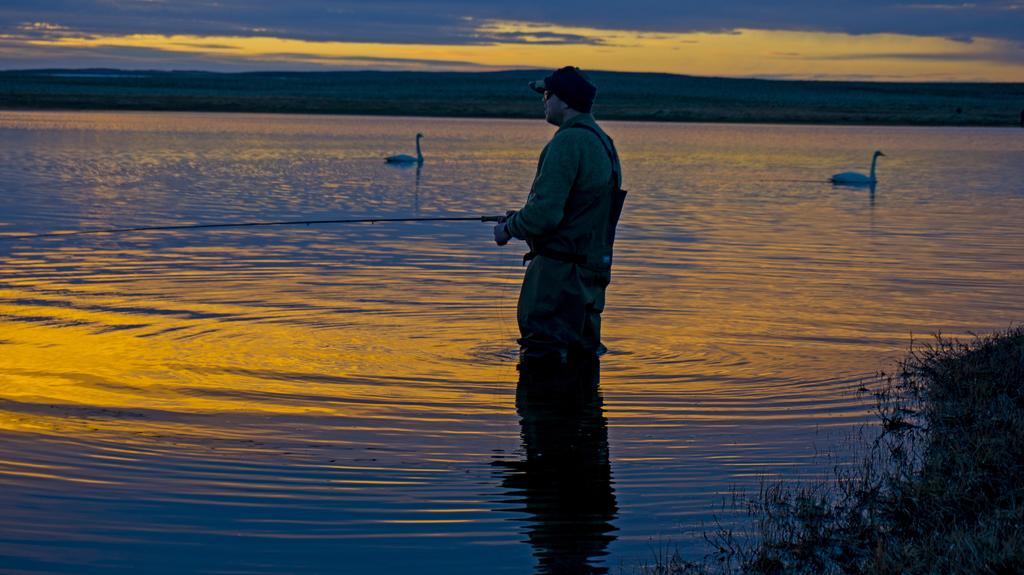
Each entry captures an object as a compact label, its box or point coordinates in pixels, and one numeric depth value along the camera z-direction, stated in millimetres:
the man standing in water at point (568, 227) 7617
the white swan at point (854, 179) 27730
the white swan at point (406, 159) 31297
